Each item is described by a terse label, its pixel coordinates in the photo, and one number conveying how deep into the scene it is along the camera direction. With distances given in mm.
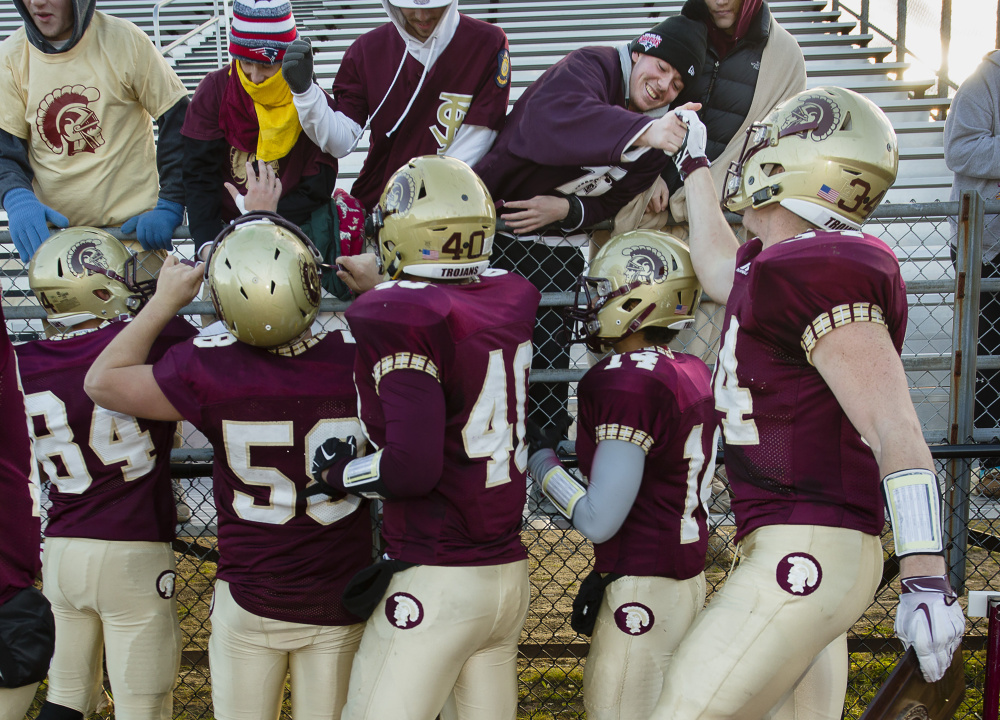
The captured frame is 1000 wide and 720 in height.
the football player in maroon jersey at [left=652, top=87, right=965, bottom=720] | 3850
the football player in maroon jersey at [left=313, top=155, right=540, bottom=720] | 4496
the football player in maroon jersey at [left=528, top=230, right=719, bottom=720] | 4906
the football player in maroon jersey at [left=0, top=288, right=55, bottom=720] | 4008
